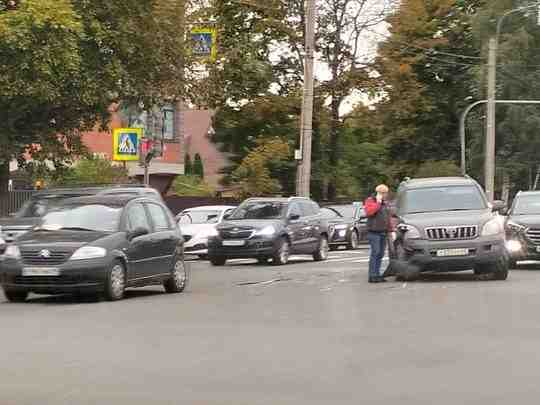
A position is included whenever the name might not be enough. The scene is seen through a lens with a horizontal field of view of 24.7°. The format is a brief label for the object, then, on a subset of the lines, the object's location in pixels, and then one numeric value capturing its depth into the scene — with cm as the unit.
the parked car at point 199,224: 3212
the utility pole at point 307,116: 3622
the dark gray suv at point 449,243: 2031
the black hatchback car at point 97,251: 1639
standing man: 2069
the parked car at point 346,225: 3954
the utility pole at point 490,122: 4306
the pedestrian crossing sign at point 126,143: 3198
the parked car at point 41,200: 2078
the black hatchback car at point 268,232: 2767
